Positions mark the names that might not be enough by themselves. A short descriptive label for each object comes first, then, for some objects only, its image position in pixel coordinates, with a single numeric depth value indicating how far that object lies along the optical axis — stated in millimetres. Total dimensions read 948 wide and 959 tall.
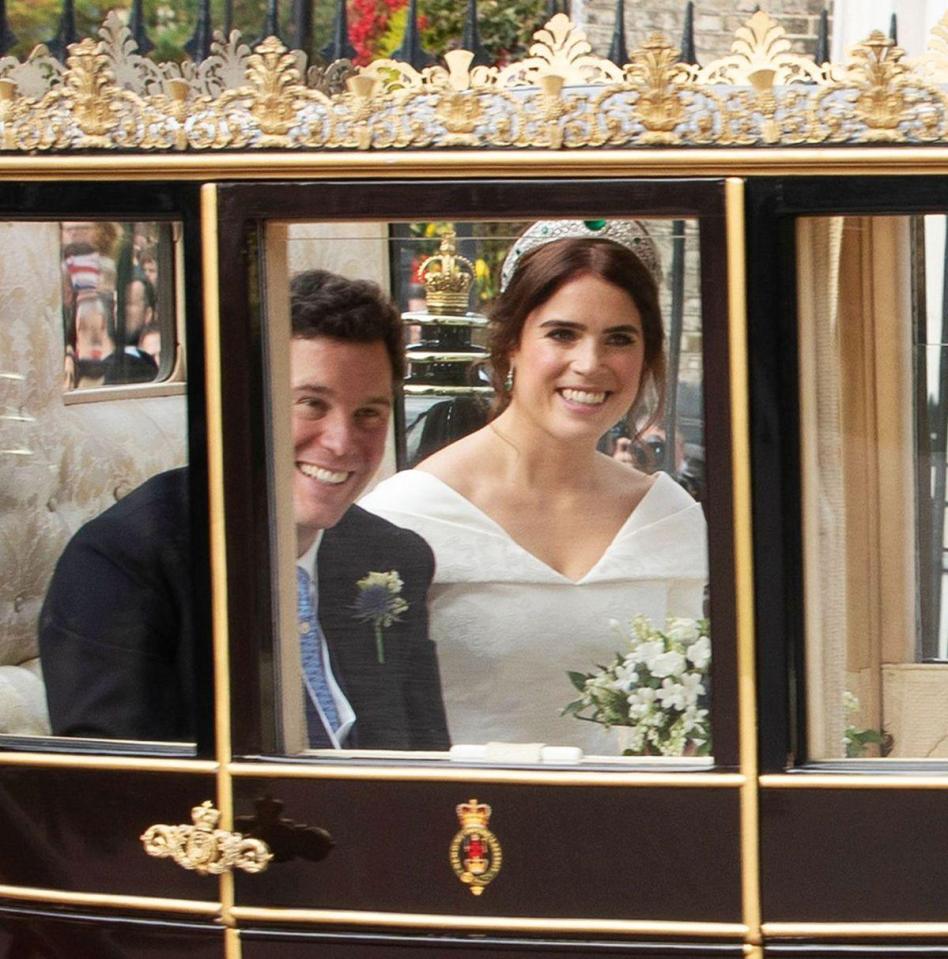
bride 4730
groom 4855
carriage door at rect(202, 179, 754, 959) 4641
